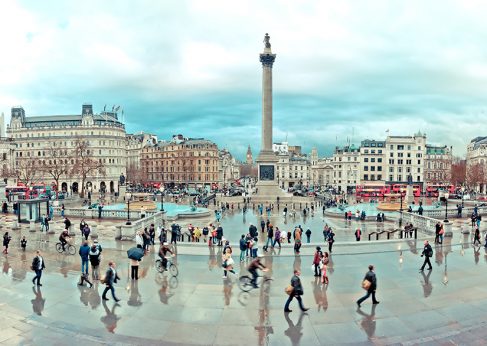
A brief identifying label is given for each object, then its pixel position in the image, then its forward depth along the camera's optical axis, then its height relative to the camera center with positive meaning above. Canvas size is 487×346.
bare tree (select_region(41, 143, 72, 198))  99.19 +5.99
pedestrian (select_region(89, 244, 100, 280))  16.58 -3.56
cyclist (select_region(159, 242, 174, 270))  16.69 -3.33
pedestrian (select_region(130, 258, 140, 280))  15.71 -3.85
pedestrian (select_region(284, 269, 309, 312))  12.35 -3.71
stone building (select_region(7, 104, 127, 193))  104.75 +10.88
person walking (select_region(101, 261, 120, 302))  13.36 -3.66
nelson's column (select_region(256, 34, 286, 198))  72.44 +6.40
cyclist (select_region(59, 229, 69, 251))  21.04 -3.36
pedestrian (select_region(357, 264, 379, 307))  12.74 -3.57
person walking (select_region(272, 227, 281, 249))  22.45 -3.44
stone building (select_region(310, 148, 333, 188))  147.88 +2.55
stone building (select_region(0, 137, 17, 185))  87.86 +5.82
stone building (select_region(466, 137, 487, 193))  90.56 +5.84
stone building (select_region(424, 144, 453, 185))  111.42 +4.63
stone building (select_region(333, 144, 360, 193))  118.50 +3.33
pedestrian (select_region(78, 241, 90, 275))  16.31 -3.27
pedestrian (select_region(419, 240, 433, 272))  17.21 -3.36
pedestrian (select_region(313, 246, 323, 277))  16.19 -3.55
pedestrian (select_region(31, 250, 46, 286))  14.81 -3.48
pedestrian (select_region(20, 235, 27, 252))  22.06 -3.84
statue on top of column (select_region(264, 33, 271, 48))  77.12 +28.90
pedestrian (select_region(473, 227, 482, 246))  23.56 -3.53
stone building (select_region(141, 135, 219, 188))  126.38 +5.42
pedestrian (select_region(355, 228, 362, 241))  26.62 -3.94
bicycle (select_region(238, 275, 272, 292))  14.71 -4.25
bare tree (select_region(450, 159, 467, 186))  103.12 +1.31
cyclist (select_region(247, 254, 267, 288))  14.61 -3.50
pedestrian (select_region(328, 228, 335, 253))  21.11 -3.50
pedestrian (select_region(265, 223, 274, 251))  22.66 -3.37
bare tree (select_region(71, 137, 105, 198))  79.23 +3.99
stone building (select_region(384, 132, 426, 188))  113.44 +6.54
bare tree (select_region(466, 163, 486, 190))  88.62 +0.92
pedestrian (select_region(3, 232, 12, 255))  21.35 -3.67
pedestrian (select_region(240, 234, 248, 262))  19.33 -3.48
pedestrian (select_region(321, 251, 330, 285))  15.48 -3.83
